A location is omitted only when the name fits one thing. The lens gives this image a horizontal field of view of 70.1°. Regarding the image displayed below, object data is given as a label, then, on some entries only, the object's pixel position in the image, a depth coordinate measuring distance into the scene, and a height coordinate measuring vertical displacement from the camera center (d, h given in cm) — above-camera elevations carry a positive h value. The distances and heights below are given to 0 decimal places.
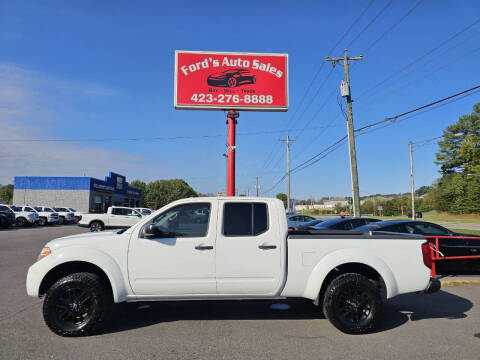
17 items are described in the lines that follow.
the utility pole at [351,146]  1793 +347
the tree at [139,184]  9236 +772
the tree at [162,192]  8875 +518
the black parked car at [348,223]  1225 -42
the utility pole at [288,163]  4030 +601
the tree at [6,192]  10156 +630
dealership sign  1588 +602
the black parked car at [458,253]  834 -102
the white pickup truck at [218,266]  452 -74
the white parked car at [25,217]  2625 -37
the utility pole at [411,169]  3562 +438
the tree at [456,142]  6800 +1466
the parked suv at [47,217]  2945 -42
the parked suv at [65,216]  3284 -37
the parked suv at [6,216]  2363 -26
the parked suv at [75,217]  3385 -49
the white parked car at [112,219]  2203 -45
